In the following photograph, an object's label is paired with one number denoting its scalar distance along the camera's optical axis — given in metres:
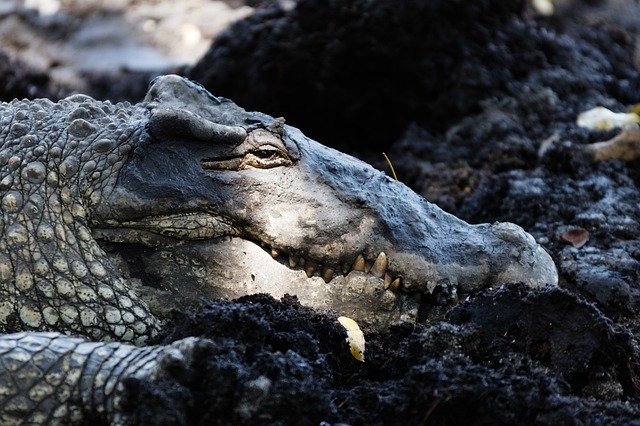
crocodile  8.01
